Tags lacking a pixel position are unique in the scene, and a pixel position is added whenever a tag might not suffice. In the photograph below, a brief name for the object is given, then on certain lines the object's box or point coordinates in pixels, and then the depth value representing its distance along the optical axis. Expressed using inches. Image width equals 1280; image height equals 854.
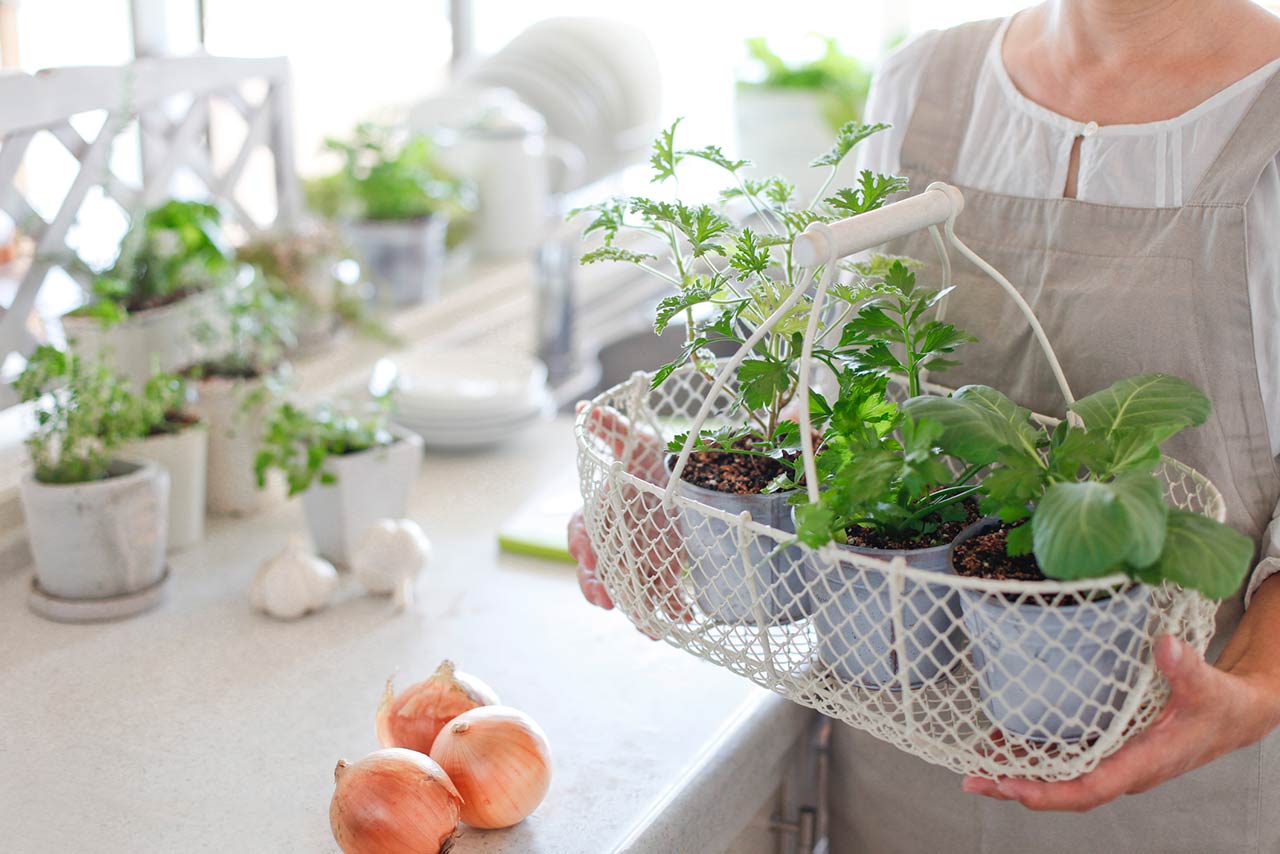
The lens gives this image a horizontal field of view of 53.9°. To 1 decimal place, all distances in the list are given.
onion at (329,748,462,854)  29.5
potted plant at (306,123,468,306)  70.8
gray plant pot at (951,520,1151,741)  23.8
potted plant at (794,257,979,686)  24.3
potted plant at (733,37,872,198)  88.0
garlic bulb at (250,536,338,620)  43.6
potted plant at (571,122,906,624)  27.5
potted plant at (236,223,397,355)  61.8
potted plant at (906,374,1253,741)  22.0
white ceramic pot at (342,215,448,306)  70.6
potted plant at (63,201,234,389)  49.4
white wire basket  24.1
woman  31.3
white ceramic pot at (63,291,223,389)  49.2
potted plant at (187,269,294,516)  50.3
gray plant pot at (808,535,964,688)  25.0
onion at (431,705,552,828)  31.6
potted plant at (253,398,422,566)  46.6
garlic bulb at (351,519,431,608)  45.0
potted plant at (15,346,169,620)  41.7
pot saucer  42.9
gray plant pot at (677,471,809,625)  28.1
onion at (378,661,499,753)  33.7
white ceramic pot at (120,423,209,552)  46.4
